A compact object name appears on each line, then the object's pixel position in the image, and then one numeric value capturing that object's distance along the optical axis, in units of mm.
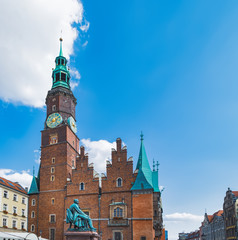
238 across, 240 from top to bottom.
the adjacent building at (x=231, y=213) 59419
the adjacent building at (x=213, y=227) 71288
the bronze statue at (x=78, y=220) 19581
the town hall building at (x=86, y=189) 36619
